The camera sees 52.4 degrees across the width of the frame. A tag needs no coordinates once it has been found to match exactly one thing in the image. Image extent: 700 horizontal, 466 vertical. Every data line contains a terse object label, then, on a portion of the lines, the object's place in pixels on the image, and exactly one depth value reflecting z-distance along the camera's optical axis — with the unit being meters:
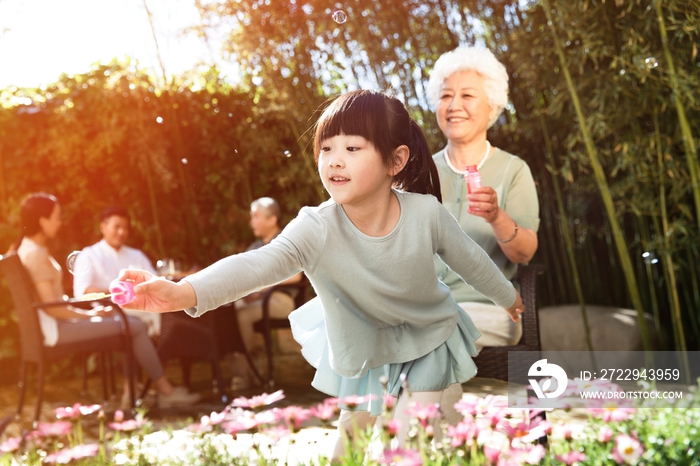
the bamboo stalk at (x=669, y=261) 3.54
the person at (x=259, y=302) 4.66
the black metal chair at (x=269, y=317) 4.36
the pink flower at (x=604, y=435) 1.29
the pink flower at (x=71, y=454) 1.42
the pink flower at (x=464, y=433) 1.29
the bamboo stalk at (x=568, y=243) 3.68
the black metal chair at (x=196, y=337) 4.04
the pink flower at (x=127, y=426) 1.47
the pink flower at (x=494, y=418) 1.31
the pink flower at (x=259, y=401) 1.42
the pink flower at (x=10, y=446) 1.43
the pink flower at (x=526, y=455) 1.16
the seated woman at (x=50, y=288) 3.73
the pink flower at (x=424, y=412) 1.26
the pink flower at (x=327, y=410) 1.34
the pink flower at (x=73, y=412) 1.58
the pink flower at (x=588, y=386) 1.66
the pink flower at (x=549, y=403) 1.65
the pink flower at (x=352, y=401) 1.31
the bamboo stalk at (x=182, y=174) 5.46
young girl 1.48
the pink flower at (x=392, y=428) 1.21
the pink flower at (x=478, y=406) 1.38
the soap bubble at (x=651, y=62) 2.88
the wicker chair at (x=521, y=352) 2.19
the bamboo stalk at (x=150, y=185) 5.34
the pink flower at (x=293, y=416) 1.36
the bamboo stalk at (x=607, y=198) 3.29
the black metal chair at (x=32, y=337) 3.60
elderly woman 2.19
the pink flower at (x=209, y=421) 1.54
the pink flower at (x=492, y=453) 1.16
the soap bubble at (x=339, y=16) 2.37
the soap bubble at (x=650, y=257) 3.77
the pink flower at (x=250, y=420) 1.36
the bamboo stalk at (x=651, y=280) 3.89
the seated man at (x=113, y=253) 4.30
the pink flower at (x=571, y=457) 1.23
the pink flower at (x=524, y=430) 1.31
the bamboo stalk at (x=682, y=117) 3.10
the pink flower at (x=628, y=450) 1.20
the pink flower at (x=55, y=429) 1.58
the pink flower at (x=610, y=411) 1.43
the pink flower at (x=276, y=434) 1.38
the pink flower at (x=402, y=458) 1.13
